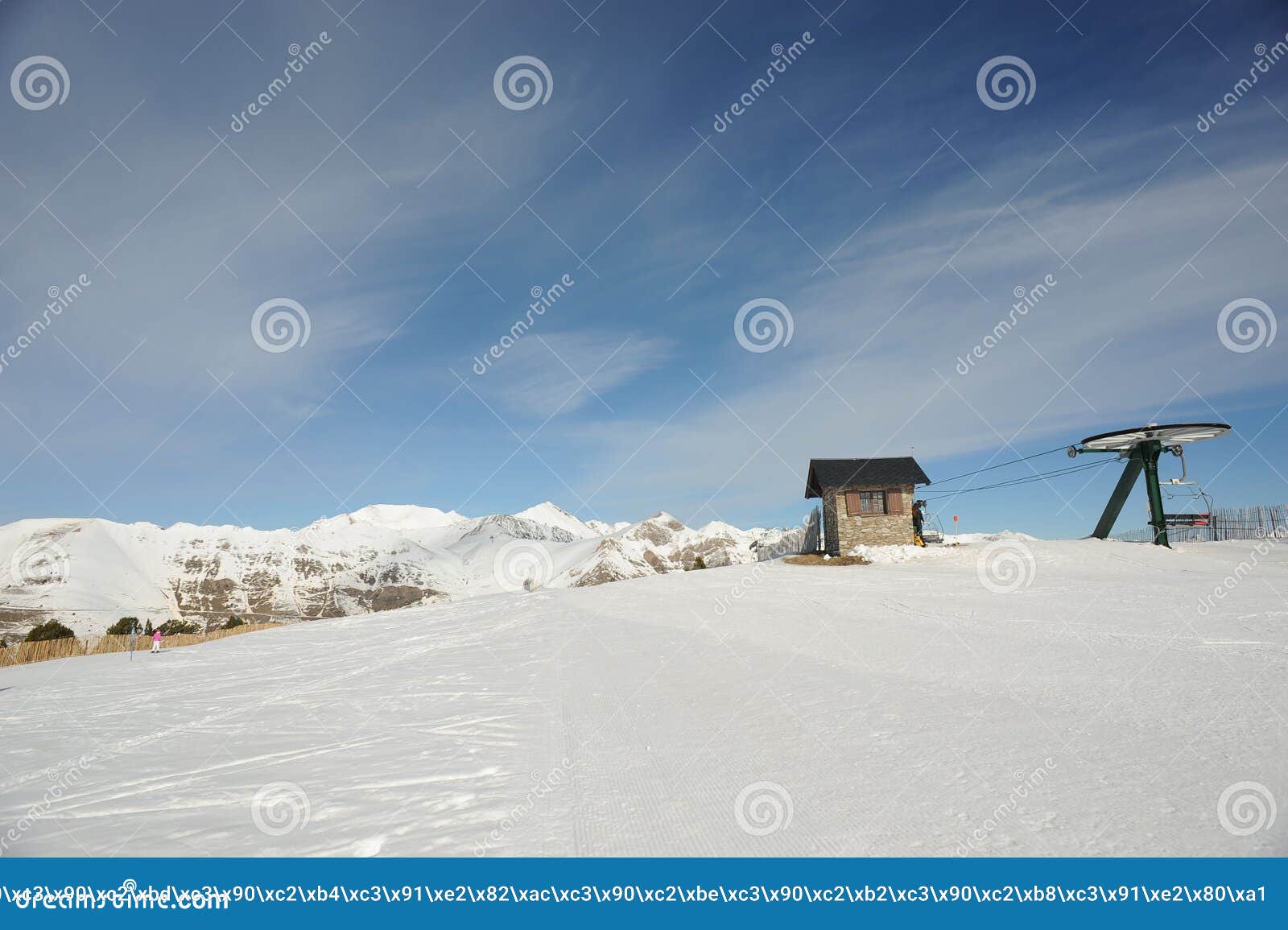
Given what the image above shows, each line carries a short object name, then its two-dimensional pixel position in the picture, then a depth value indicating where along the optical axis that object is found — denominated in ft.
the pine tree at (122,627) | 223.51
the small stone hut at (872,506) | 124.47
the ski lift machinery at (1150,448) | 97.55
